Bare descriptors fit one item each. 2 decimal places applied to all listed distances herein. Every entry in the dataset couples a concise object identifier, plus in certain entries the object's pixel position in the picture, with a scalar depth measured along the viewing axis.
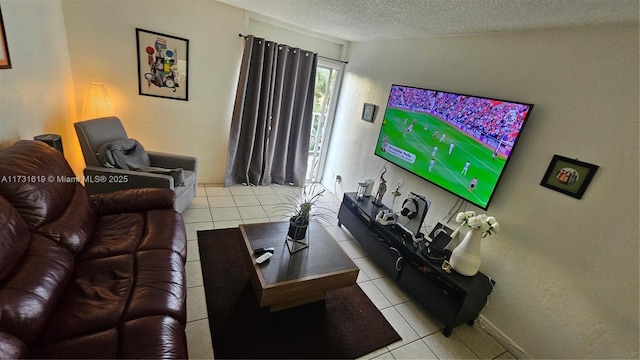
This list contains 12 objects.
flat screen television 1.90
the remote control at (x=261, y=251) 1.79
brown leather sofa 1.00
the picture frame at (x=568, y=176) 1.56
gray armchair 2.20
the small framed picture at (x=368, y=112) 3.25
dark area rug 1.59
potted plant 1.92
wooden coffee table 1.60
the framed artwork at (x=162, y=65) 2.81
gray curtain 3.31
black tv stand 1.85
